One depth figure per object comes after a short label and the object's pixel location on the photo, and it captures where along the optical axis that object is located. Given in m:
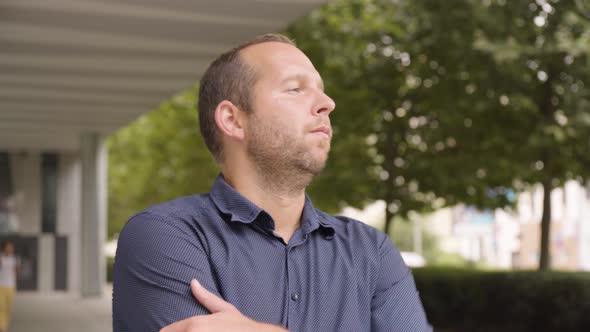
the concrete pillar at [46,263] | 32.66
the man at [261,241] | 2.23
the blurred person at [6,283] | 15.98
